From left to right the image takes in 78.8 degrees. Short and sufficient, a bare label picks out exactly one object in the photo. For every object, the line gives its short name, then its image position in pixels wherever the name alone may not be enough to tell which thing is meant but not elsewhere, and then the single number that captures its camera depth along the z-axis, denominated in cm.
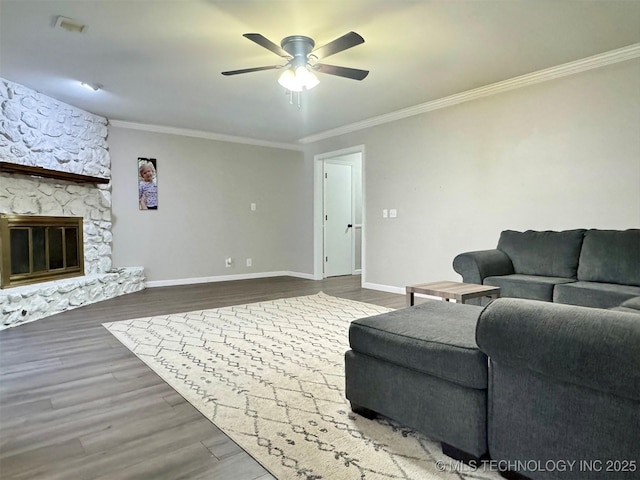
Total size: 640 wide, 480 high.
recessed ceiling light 394
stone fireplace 386
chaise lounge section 143
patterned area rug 150
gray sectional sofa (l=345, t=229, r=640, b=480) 110
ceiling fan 293
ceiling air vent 269
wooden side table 281
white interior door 684
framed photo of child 564
